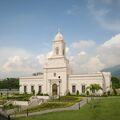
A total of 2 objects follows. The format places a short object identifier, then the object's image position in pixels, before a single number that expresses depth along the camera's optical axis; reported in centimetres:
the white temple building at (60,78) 3369
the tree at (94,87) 3009
